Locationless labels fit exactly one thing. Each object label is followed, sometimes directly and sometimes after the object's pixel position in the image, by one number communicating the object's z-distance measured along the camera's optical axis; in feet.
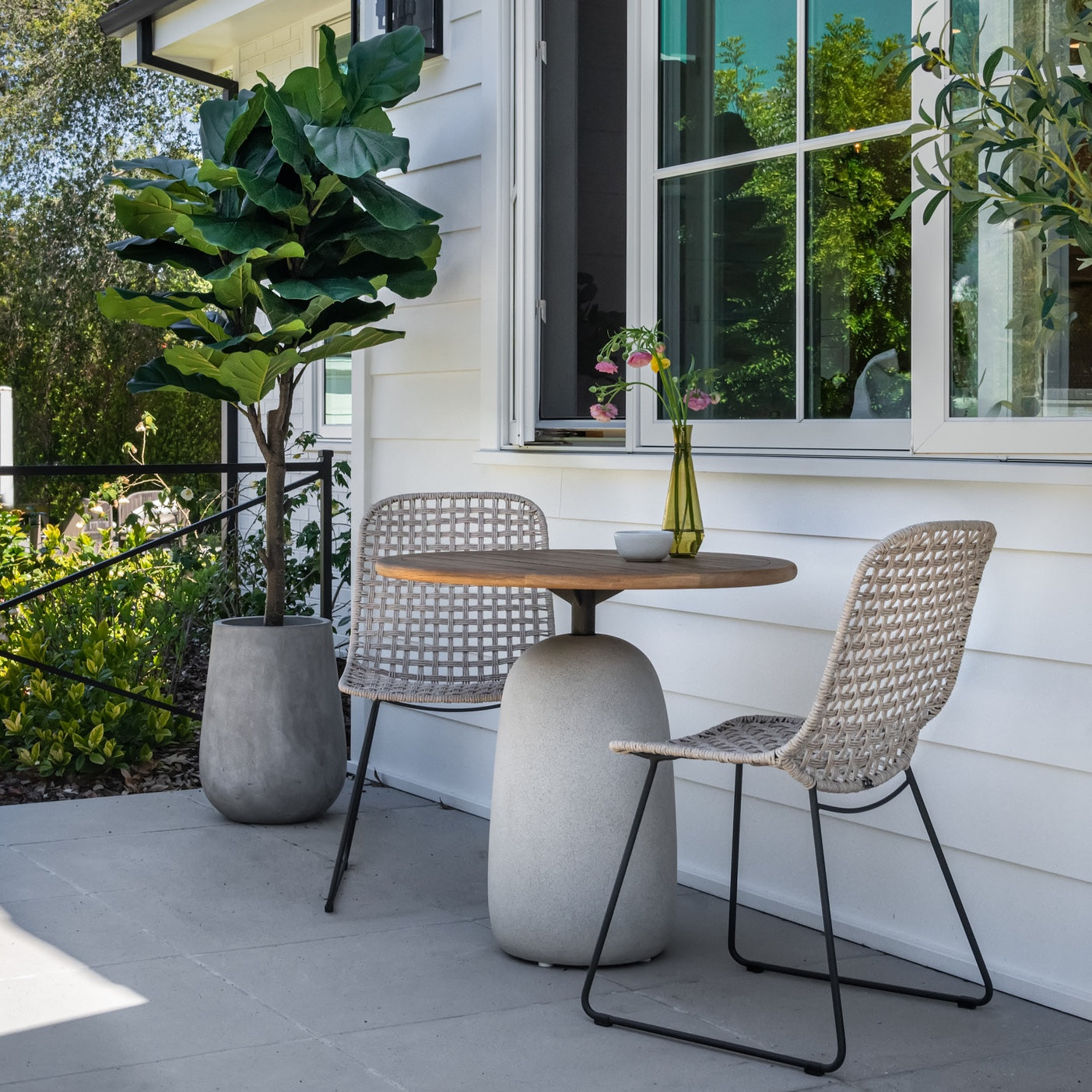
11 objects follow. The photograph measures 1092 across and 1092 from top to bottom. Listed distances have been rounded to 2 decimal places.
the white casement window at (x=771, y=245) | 8.71
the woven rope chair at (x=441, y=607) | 11.34
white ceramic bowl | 9.08
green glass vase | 9.50
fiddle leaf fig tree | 11.78
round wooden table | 8.71
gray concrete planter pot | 12.30
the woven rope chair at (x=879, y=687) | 7.20
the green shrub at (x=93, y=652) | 14.58
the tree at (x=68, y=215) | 41.88
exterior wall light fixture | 13.33
